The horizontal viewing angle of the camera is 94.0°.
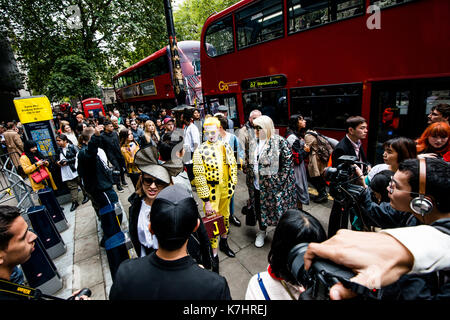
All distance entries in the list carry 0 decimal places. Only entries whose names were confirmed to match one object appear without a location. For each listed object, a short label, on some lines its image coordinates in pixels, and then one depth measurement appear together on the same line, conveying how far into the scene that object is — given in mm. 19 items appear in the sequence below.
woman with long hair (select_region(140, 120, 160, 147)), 5508
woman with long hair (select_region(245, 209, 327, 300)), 1047
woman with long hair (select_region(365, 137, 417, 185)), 2006
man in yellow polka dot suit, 2703
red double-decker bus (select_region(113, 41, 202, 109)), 11234
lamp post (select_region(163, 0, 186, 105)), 6677
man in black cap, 999
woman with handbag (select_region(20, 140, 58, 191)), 4410
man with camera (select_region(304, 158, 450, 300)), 667
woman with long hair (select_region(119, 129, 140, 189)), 4942
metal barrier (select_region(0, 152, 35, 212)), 3988
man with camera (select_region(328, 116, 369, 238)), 2771
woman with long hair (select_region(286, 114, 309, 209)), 3510
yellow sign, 5211
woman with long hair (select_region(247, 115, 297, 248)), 2738
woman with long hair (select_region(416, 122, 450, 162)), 2643
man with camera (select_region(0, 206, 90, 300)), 1229
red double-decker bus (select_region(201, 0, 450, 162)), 3477
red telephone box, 17969
